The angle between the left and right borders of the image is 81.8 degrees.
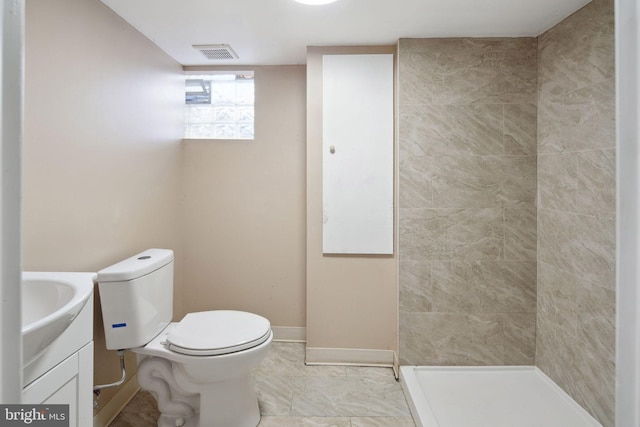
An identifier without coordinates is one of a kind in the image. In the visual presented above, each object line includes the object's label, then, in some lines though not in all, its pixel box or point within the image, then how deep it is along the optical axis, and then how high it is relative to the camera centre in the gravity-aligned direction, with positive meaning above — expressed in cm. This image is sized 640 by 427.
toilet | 169 -67
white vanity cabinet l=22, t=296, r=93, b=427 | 96 -47
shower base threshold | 182 -104
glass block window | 287 +79
